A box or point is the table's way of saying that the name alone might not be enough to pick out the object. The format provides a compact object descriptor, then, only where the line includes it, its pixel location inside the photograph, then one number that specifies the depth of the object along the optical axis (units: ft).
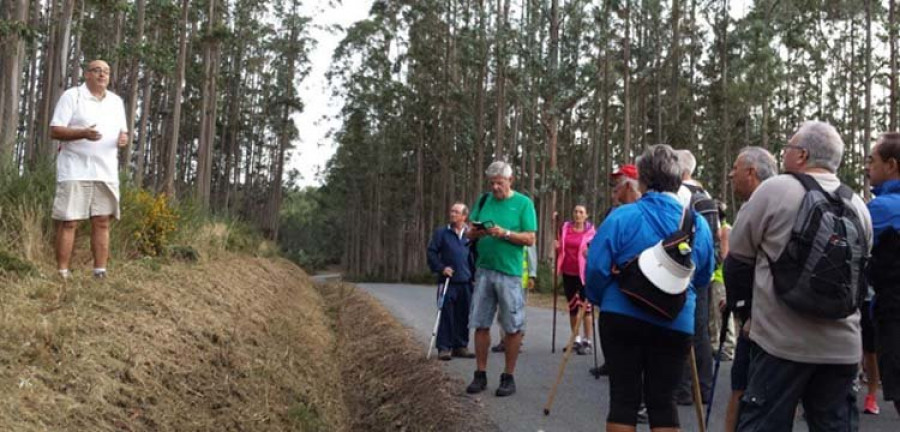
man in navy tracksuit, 32.14
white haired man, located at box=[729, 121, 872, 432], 11.06
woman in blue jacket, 13.41
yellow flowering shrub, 32.91
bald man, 22.22
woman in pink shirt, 32.32
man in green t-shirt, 22.99
